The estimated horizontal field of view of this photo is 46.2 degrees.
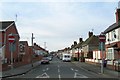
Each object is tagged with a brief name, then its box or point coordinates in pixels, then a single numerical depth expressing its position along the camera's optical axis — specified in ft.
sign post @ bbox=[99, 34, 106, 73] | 49.48
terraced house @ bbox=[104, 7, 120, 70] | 63.18
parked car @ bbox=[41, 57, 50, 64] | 105.76
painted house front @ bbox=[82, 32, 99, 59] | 133.22
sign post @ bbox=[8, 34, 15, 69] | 46.75
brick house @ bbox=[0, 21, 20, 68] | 78.25
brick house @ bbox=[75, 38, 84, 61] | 164.97
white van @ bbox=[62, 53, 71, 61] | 134.72
